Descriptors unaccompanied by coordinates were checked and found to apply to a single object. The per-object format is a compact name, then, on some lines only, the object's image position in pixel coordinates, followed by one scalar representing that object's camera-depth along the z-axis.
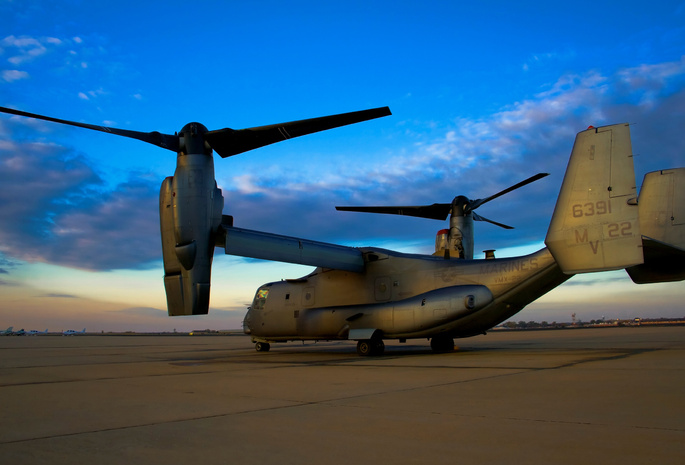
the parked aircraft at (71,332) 94.39
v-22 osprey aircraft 10.98
